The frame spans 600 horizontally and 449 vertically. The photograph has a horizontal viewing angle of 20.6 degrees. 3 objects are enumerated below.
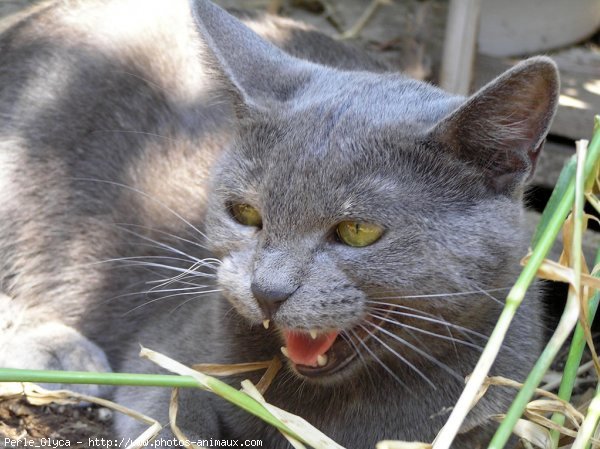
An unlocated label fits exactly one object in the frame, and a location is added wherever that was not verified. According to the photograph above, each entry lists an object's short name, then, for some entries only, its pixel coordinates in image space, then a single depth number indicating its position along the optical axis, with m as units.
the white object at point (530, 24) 0.94
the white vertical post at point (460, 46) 0.83
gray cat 0.53
